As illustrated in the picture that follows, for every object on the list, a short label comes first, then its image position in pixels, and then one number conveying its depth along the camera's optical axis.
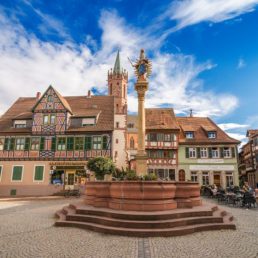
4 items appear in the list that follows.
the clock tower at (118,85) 62.36
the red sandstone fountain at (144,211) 8.21
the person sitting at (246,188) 16.34
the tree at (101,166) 23.64
